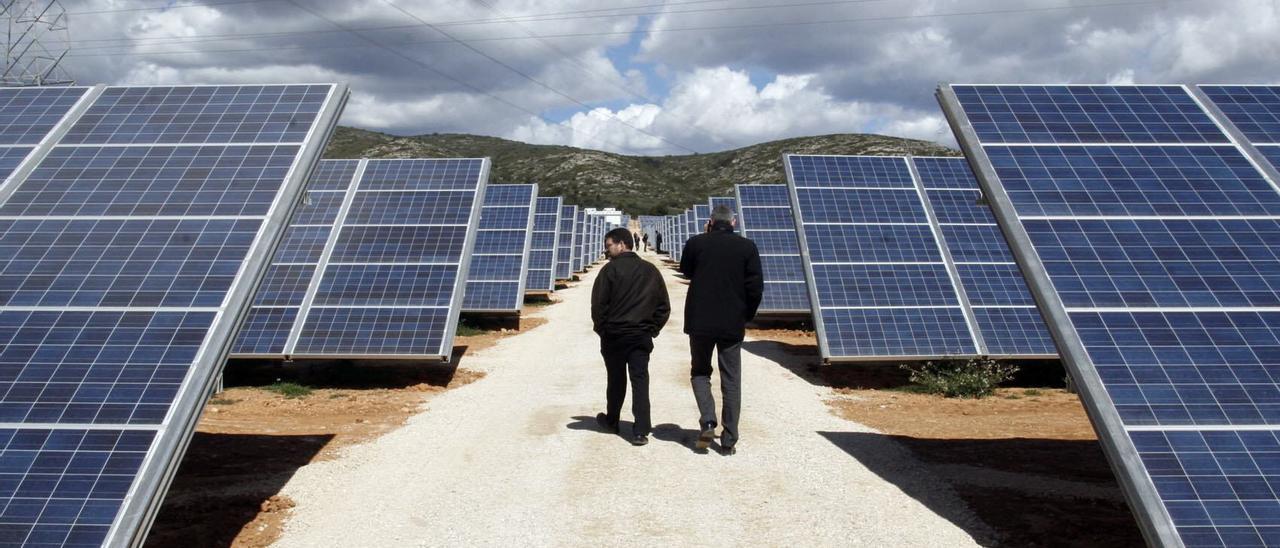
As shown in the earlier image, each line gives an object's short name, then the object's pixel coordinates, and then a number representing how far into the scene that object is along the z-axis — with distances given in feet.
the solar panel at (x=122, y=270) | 15.43
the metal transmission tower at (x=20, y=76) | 100.89
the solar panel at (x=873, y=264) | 40.73
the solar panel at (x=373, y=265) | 39.65
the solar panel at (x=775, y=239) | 61.16
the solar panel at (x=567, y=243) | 109.60
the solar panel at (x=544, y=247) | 86.53
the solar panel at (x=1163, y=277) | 15.93
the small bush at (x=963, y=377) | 38.86
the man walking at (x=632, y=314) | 29.32
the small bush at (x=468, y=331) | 60.85
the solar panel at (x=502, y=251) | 62.28
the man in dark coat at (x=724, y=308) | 27.66
